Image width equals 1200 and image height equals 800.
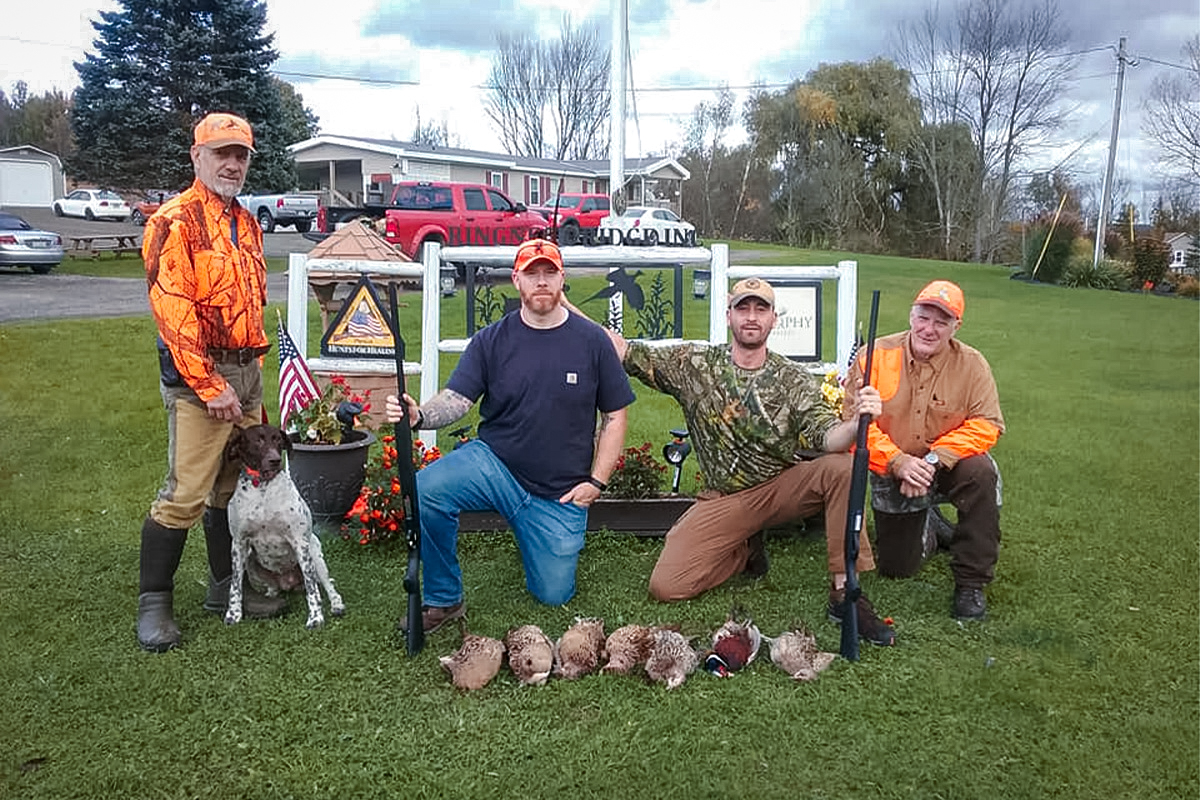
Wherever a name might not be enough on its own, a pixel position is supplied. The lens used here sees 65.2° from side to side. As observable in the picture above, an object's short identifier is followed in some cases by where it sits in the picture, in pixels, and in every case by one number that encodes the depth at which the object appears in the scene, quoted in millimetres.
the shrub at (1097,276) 23688
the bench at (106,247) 23148
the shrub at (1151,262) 24156
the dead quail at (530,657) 3314
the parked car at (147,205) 25814
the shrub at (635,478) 4941
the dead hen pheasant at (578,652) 3373
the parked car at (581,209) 23750
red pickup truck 18031
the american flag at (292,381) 4703
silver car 18562
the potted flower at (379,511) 4613
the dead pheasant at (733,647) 3398
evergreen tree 22812
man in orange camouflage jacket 3350
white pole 7051
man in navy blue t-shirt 3777
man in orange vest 3922
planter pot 4777
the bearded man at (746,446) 3830
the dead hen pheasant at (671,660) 3309
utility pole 25062
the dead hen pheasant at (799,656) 3367
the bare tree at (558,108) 43375
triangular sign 5672
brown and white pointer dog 3670
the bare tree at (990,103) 36562
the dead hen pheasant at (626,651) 3373
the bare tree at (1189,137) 27156
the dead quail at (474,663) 3277
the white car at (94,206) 37031
